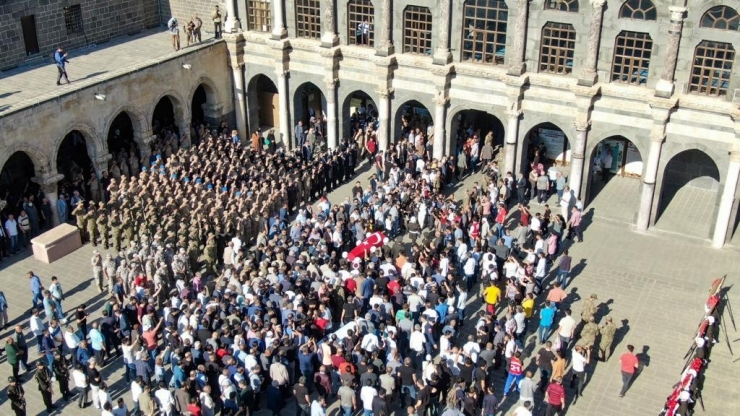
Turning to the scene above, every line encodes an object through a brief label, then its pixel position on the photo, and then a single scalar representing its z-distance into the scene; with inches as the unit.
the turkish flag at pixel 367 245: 1081.9
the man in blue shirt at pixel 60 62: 1248.2
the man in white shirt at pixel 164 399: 776.3
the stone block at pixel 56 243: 1165.7
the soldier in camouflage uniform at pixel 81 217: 1194.6
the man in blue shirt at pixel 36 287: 998.4
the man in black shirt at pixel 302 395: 792.3
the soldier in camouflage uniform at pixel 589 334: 879.1
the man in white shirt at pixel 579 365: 853.8
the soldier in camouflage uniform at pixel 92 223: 1192.8
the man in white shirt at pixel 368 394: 783.5
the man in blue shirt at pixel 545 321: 930.7
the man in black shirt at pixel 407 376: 807.7
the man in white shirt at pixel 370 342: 841.5
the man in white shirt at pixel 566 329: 901.8
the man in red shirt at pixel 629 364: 849.5
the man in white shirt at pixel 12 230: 1168.8
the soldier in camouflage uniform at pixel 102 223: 1183.6
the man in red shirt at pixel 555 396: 790.5
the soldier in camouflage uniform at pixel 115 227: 1154.7
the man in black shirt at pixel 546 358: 829.2
